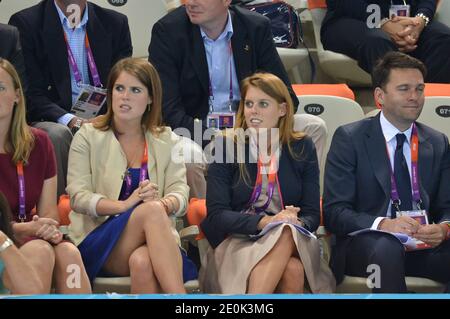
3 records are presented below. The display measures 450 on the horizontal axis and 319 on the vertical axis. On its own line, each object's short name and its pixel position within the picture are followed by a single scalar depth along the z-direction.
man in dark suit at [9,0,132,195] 9.24
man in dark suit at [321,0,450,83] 10.75
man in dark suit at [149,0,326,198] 9.42
